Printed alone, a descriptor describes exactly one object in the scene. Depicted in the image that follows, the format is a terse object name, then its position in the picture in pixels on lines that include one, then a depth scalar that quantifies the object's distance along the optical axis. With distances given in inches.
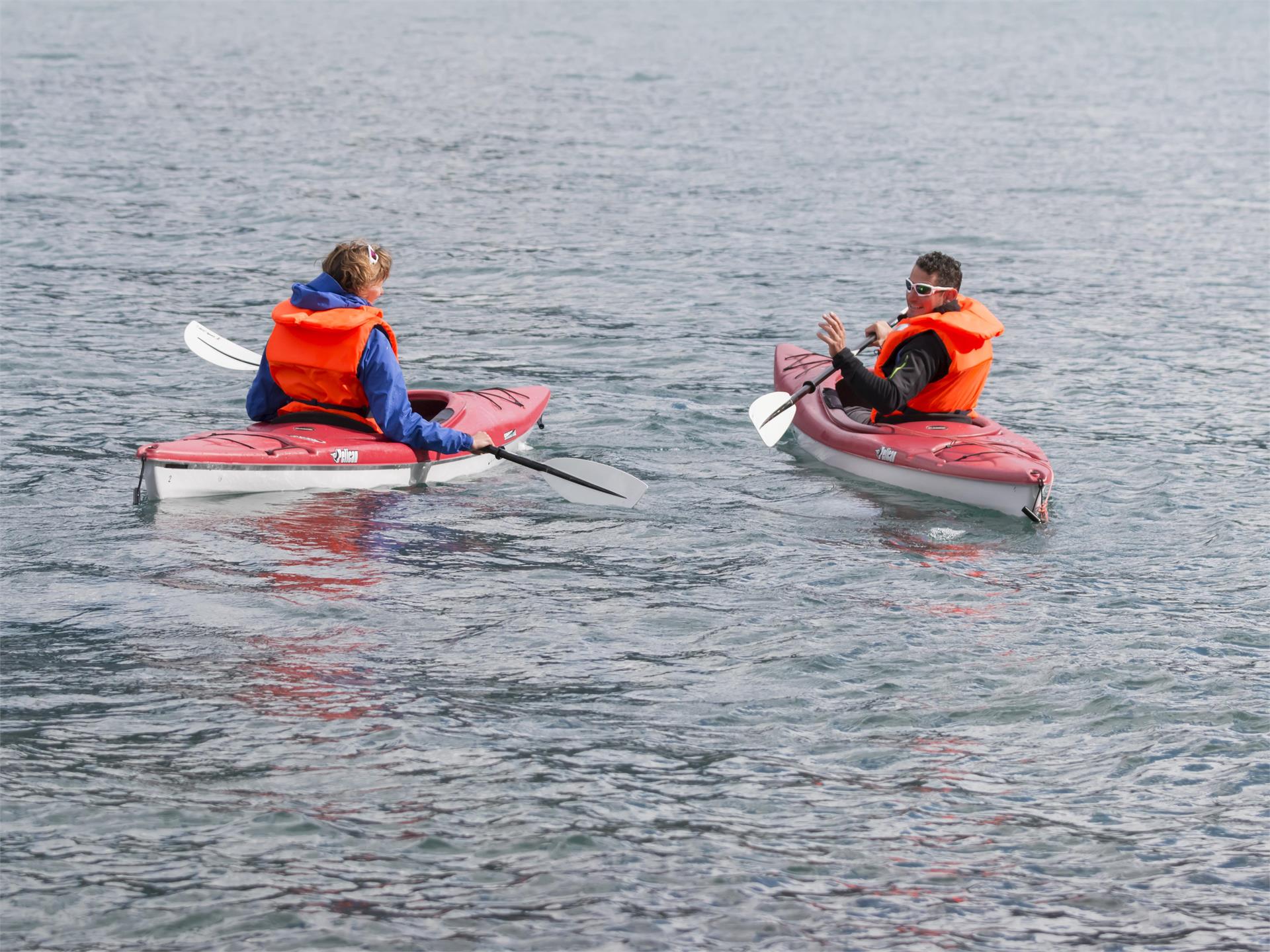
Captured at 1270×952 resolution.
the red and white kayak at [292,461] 554.9
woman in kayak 568.4
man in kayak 618.2
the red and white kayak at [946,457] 595.2
